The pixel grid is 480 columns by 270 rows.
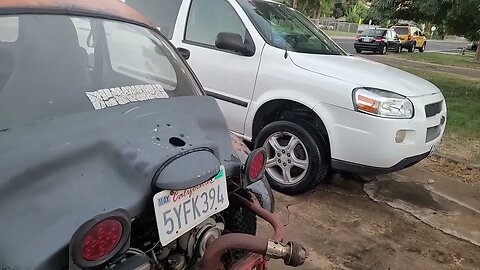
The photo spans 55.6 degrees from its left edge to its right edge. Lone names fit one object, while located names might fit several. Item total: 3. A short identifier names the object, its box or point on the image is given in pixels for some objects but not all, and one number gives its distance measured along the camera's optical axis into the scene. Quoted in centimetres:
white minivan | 404
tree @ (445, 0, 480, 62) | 845
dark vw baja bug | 158
